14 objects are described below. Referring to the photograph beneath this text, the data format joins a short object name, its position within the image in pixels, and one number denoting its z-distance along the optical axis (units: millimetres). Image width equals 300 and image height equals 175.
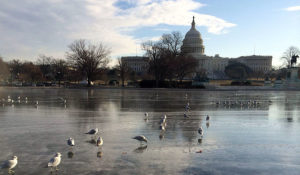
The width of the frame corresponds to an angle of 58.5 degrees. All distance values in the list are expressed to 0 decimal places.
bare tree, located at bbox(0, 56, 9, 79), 68969
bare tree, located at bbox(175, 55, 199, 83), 57019
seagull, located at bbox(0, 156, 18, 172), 5996
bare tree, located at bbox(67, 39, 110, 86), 62250
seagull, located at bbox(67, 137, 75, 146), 7719
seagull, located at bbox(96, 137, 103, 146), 8031
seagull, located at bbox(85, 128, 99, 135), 9100
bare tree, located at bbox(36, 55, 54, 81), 88700
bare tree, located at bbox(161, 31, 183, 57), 66000
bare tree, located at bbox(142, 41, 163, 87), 58250
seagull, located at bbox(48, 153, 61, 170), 6088
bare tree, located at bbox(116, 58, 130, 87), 70500
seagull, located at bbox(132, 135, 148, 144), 8414
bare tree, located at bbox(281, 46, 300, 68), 84938
